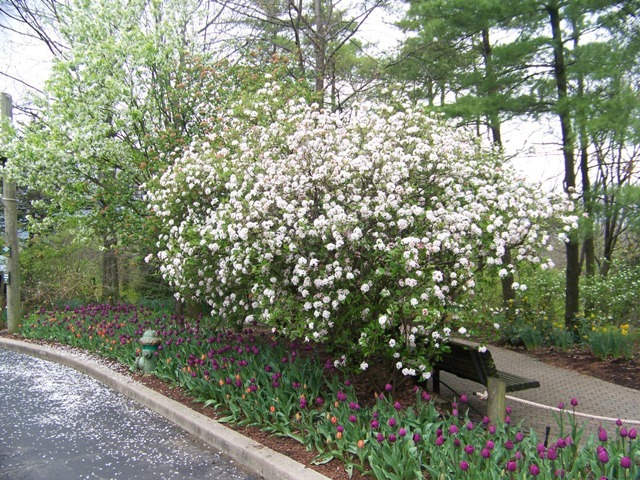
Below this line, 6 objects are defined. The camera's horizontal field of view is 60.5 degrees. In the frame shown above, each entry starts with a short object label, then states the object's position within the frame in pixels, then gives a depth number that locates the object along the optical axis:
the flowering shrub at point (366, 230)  4.70
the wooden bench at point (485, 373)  4.57
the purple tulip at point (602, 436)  3.40
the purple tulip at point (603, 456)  3.18
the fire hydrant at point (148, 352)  7.23
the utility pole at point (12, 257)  11.21
